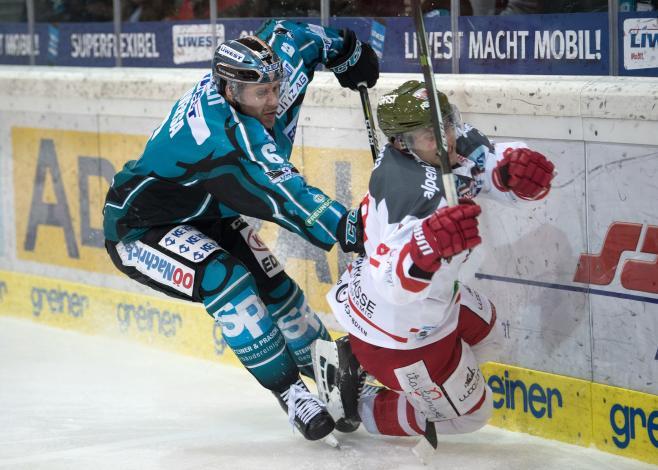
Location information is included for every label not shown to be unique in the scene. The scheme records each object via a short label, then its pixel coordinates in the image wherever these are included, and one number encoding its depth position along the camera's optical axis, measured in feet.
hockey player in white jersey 21.11
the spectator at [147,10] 36.81
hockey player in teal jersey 24.39
